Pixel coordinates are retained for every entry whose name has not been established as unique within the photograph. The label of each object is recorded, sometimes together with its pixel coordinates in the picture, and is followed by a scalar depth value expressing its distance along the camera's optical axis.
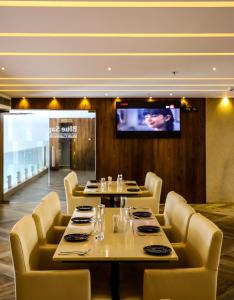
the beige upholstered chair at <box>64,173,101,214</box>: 4.45
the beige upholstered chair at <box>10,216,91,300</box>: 1.93
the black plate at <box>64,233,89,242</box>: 2.31
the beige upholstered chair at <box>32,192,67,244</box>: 2.55
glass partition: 6.73
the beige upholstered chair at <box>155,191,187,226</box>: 3.08
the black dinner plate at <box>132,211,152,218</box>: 3.02
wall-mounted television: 6.52
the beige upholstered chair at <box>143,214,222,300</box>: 1.96
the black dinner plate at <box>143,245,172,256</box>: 2.06
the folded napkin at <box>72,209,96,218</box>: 3.05
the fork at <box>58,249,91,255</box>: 2.06
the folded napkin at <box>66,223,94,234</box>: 2.56
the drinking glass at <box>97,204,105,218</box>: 2.63
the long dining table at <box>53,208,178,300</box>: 2.01
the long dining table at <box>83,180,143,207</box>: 4.45
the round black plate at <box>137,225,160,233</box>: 2.54
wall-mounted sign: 6.80
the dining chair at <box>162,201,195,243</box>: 2.59
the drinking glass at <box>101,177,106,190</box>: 4.79
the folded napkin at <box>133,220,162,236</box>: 2.51
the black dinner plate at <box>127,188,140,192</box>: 4.57
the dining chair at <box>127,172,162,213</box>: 4.23
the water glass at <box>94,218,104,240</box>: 2.39
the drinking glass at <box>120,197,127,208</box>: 2.83
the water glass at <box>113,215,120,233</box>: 2.55
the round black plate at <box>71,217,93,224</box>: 2.81
